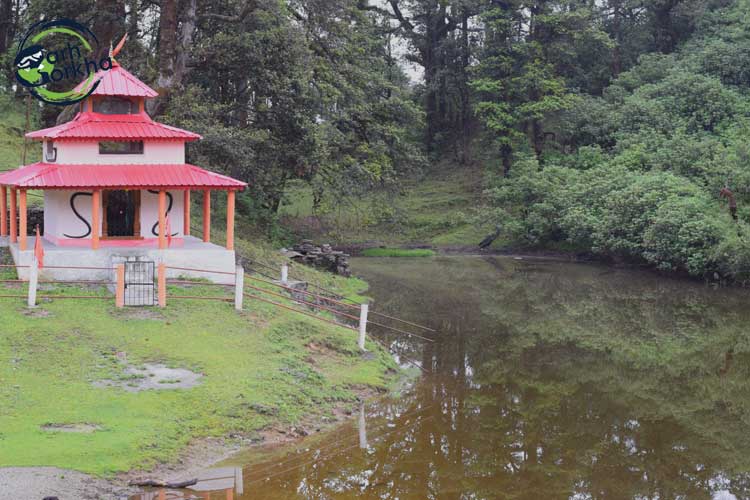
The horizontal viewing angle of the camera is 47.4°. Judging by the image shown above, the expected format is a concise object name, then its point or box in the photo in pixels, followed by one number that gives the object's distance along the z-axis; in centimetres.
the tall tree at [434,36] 5697
